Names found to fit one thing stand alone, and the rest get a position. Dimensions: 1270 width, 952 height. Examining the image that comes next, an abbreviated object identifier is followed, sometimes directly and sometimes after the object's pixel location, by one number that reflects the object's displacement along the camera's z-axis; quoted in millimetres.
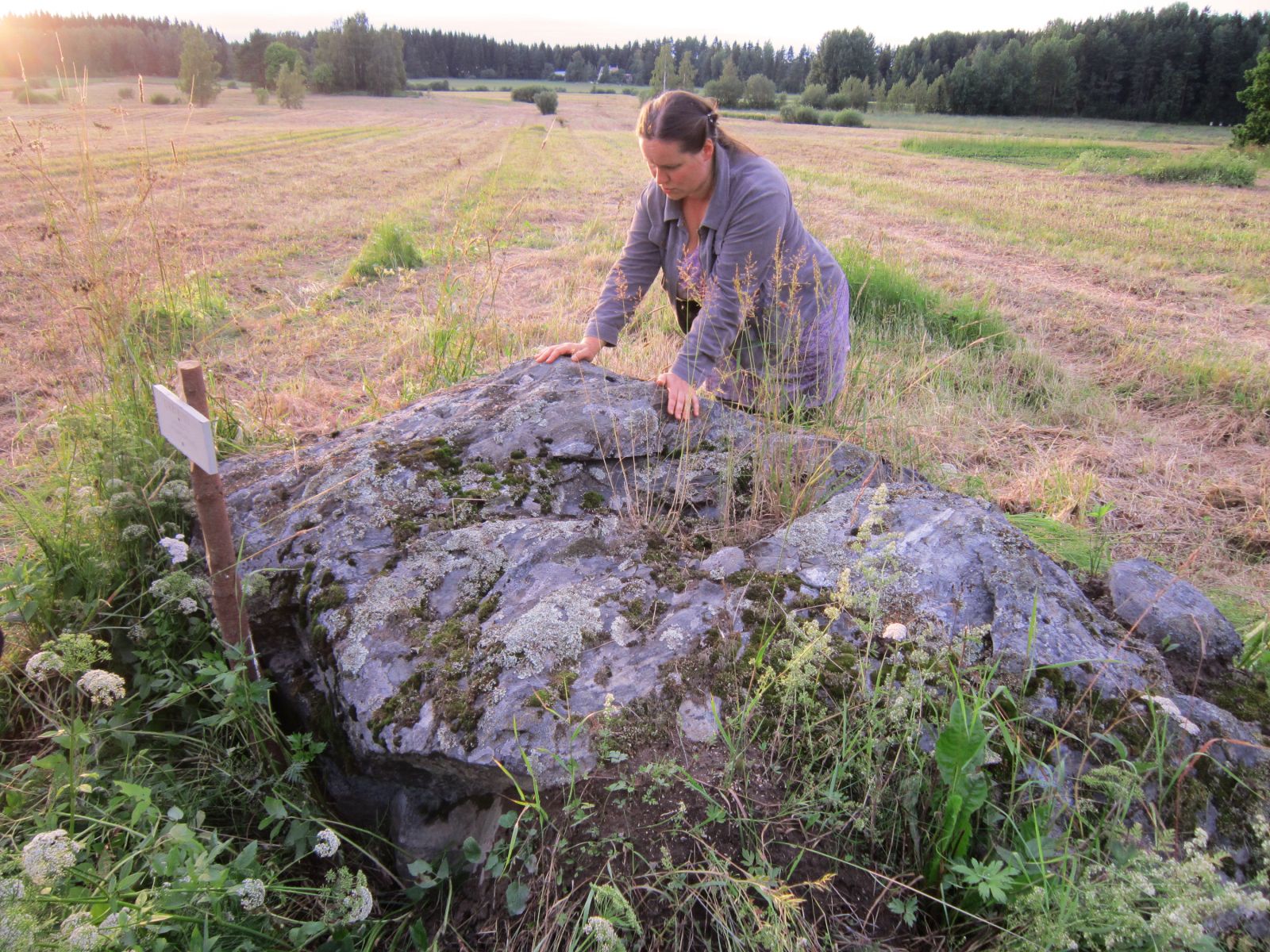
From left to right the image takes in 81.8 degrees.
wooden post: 1904
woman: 2918
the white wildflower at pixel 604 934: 1293
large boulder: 1835
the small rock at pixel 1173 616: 2049
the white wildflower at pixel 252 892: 1443
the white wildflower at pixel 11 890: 1299
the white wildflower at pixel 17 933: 1228
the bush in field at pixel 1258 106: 22047
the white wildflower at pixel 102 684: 1696
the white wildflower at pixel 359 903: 1558
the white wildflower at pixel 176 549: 2135
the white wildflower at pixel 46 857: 1297
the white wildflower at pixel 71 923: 1271
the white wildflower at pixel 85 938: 1224
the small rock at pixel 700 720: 1748
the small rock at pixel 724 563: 2193
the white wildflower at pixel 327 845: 1618
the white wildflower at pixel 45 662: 1740
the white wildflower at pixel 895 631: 1733
